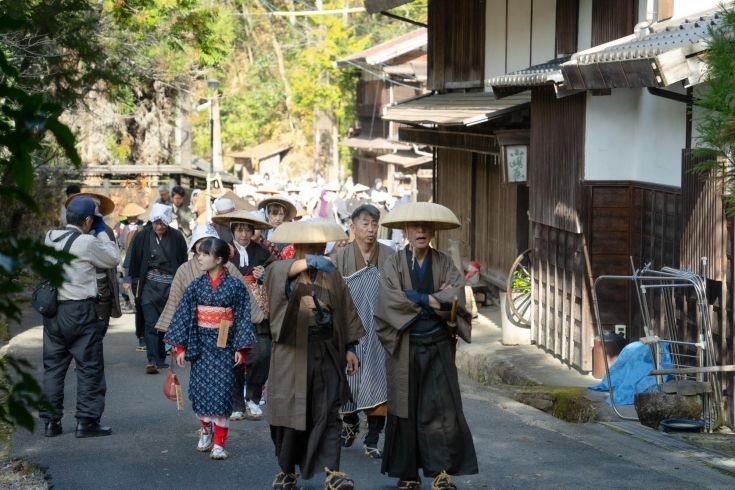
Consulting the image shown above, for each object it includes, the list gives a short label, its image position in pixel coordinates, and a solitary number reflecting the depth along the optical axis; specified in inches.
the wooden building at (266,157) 2031.3
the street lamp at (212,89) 1108.5
